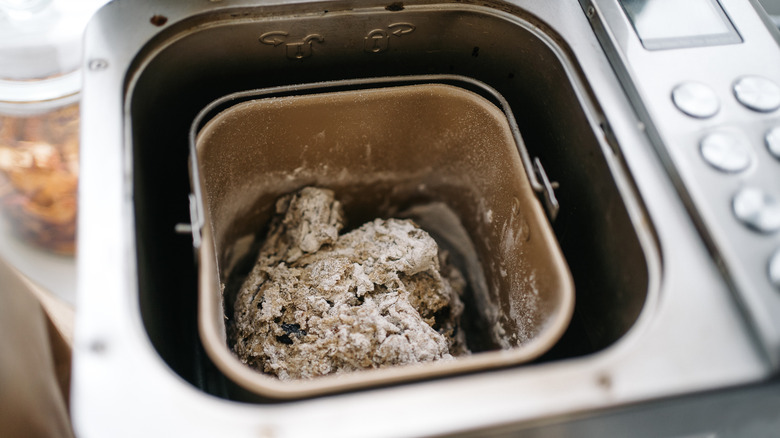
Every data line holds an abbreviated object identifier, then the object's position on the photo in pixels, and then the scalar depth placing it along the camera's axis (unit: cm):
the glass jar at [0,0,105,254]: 85
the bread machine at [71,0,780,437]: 42
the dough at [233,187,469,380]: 59
